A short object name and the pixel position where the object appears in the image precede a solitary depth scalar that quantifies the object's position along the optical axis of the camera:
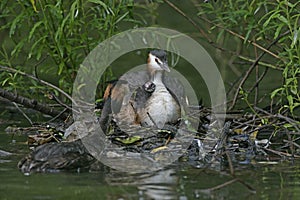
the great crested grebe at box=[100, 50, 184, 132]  16.19
